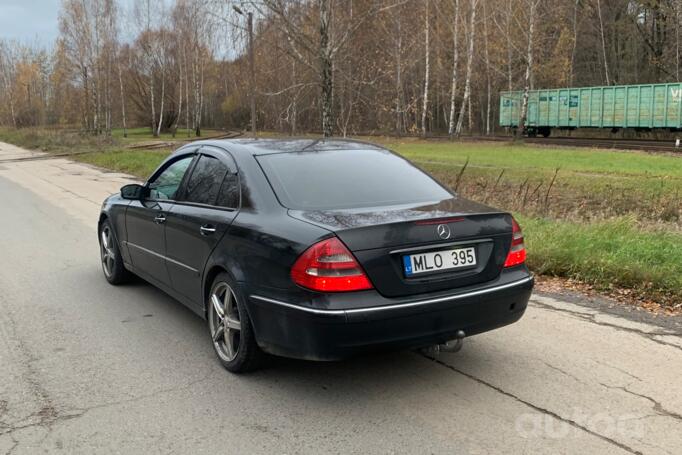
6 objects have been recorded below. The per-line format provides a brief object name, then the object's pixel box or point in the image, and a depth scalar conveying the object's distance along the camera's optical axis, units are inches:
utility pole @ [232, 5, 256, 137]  628.8
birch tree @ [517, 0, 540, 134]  1248.4
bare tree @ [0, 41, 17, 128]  3631.9
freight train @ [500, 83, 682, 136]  1255.6
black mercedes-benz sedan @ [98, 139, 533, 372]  135.8
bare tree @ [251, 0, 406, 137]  637.3
